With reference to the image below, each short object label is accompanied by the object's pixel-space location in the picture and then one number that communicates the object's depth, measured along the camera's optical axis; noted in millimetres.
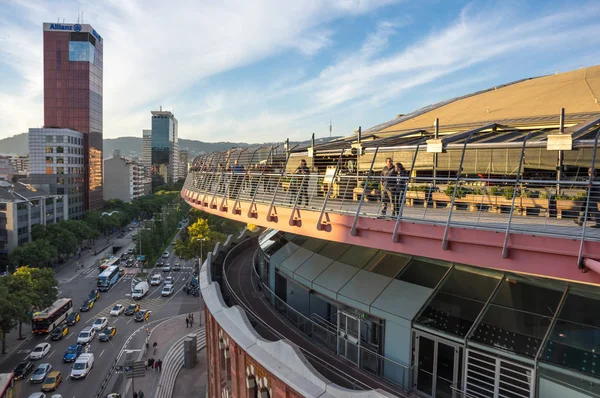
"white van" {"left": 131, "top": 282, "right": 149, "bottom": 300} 50194
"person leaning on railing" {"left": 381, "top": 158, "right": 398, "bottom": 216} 10969
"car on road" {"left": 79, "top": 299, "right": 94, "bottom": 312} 45781
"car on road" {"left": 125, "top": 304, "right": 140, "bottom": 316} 45297
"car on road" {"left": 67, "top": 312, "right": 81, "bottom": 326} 41812
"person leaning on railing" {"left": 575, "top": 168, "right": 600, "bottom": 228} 7699
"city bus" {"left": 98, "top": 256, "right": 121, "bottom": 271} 60616
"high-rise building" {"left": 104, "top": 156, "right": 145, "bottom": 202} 117688
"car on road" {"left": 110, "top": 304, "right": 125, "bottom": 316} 44688
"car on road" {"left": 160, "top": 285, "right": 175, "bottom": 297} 52256
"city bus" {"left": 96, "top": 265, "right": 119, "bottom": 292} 53156
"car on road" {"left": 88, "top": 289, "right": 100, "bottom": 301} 49219
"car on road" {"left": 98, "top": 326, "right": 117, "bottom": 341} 37878
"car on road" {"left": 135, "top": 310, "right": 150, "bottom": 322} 43219
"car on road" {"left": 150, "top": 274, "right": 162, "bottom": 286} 57312
